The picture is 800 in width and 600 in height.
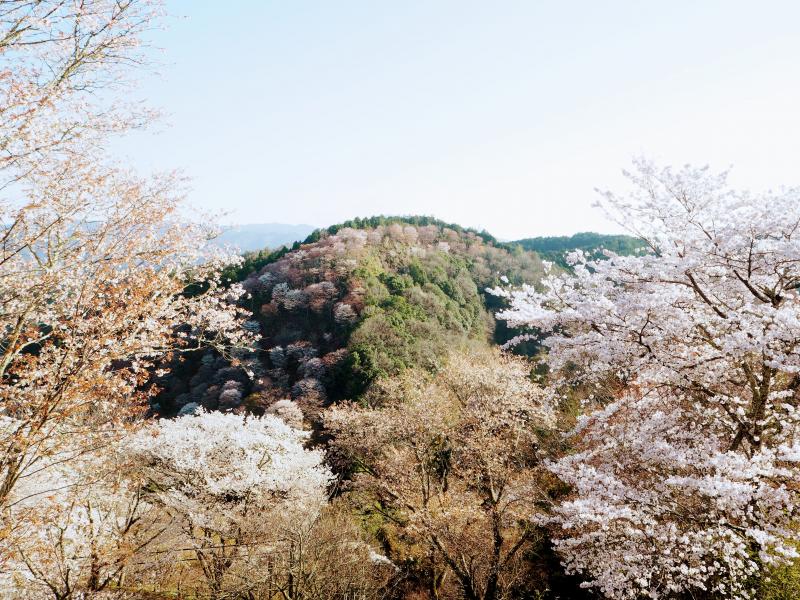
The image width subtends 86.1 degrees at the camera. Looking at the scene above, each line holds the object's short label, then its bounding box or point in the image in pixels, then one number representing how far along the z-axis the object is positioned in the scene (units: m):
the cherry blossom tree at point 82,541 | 9.04
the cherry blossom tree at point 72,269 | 4.68
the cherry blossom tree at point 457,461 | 14.38
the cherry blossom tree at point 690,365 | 5.99
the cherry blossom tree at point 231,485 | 12.66
